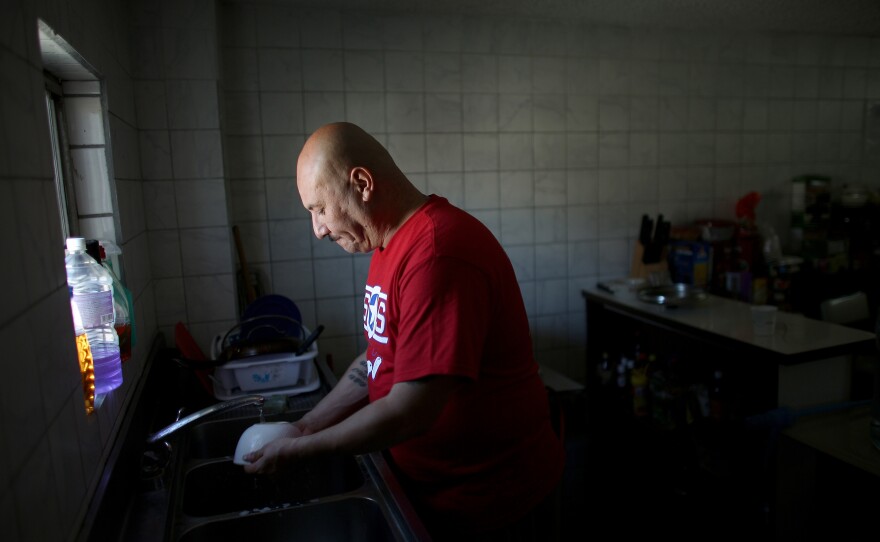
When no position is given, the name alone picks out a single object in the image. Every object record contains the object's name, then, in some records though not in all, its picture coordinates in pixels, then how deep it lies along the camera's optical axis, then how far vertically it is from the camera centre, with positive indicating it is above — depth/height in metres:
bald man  0.95 -0.29
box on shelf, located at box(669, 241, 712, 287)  2.78 -0.38
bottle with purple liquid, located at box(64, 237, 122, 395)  1.04 -0.19
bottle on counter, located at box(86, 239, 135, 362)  1.19 -0.24
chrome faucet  1.19 -0.44
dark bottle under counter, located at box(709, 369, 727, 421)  2.24 -0.83
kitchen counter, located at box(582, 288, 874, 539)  1.89 -0.85
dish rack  1.71 -0.52
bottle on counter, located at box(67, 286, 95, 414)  0.94 -0.27
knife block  2.89 -0.40
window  1.34 +0.12
